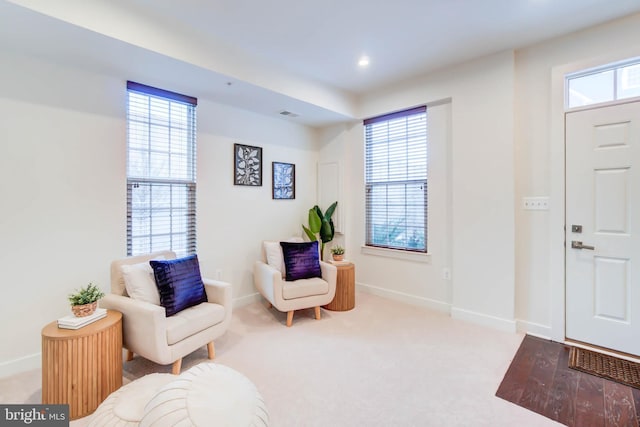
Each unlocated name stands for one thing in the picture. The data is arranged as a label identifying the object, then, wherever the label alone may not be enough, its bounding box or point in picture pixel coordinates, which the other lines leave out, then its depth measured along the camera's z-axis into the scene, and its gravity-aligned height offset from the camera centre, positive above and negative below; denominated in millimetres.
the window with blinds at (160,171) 2832 +441
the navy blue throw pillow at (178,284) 2256 -559
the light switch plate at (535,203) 2717 +98
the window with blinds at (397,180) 3625 +444
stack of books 1804 -674
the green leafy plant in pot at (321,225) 4109 -162
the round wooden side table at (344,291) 3445 -911
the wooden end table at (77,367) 1711 -916
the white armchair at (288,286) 2986 -770
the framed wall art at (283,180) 4039 +470
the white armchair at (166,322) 1983 -798
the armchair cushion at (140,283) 2232 -536
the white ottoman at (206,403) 1124 -776
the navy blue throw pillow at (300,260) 3283 -531
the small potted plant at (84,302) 1887 -580
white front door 2336 -108
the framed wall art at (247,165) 3604 +616
